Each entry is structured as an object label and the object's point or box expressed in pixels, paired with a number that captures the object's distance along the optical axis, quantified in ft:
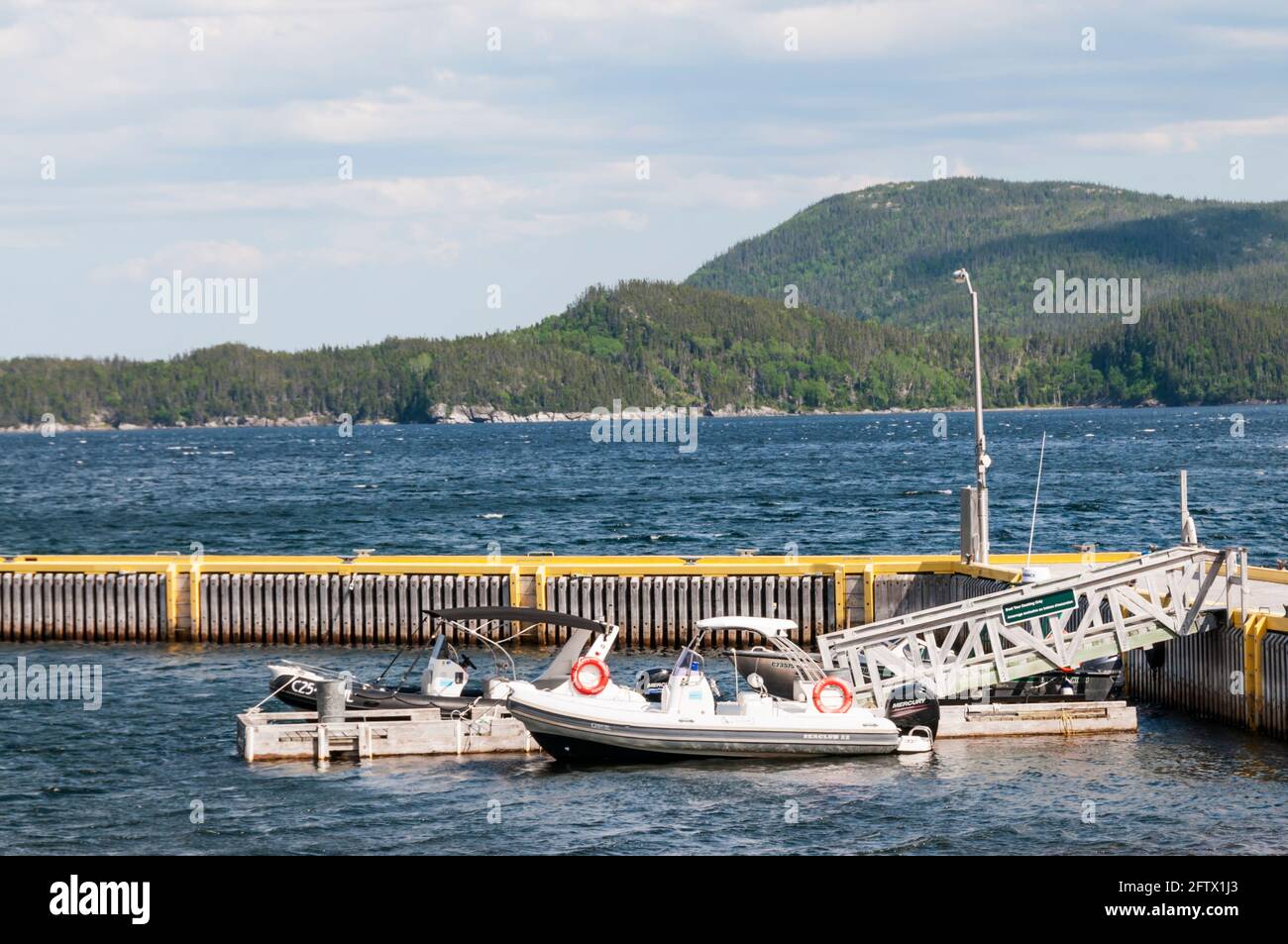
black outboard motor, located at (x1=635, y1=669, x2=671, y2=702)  95.71
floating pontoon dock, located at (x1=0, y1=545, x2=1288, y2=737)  129.29
